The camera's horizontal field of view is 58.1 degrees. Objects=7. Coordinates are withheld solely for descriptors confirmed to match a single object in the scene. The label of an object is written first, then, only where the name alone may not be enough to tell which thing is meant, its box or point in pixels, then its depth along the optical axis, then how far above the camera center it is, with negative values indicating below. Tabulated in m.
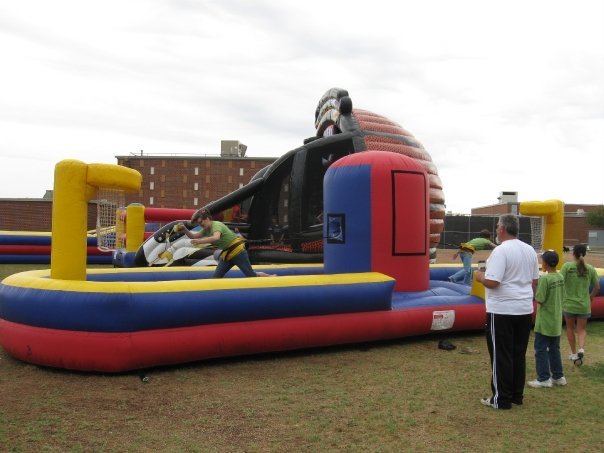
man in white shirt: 3.84 -0.55
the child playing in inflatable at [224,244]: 6.02 -0.15
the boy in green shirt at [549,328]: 4.27 -0.73
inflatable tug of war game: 4.48 -0.61
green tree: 48.97 +1.56
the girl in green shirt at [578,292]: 5.09 -0.54
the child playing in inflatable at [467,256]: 8.12 -0.34
